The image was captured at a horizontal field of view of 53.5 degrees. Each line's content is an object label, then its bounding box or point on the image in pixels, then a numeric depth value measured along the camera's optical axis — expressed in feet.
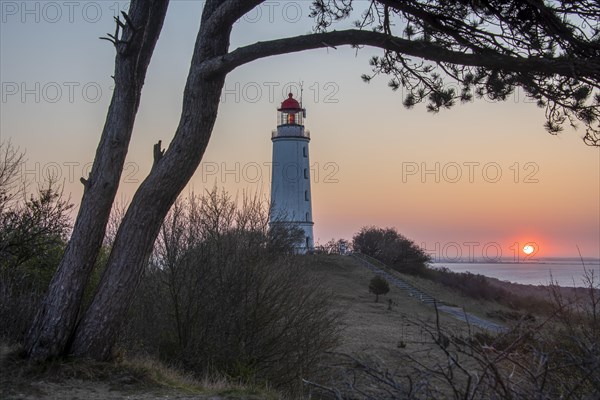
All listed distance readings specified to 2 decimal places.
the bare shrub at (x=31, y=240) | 47.70
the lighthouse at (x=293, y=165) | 158.81
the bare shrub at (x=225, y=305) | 48.34
